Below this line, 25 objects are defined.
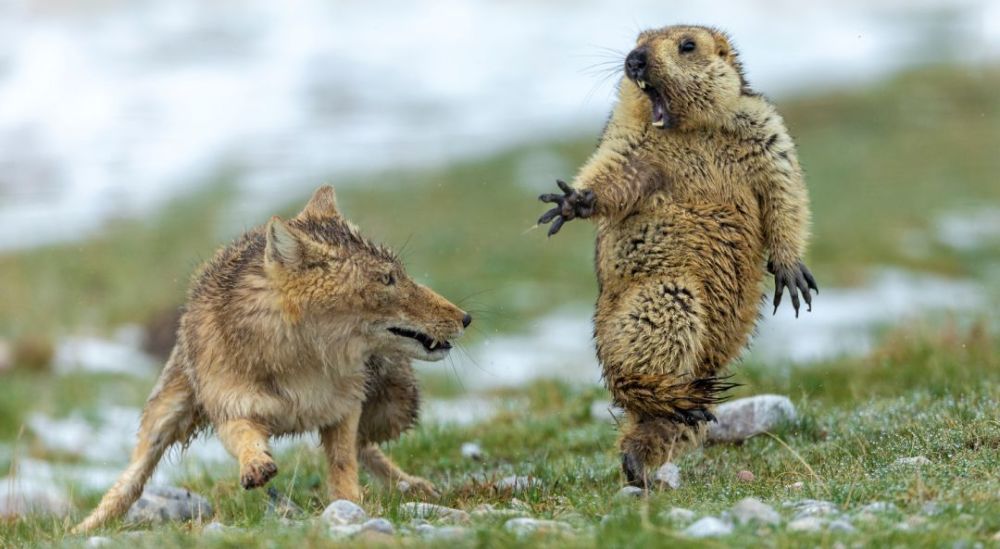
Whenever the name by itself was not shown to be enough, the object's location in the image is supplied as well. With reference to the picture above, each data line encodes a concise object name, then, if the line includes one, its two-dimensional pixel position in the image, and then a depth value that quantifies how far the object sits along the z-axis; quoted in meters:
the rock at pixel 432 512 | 11.80
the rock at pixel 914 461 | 12.91
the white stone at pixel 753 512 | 10.20
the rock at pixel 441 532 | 9.91
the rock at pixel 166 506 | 14.81
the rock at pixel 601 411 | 19.92
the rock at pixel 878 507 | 10.70
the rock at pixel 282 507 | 13.26
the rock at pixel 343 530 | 10.42
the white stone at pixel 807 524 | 9.80
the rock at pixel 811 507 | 10.64
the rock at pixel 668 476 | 13.67
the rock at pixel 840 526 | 9.79
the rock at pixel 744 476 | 13.62
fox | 14.12
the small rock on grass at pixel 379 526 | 10.67
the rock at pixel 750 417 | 16.62
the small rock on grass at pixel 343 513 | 11.66
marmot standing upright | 13.84
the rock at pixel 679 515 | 10.46
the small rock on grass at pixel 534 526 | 10.15
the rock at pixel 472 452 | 18.17
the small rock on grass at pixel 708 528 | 9.71
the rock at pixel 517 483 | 14.11
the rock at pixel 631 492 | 12.71
